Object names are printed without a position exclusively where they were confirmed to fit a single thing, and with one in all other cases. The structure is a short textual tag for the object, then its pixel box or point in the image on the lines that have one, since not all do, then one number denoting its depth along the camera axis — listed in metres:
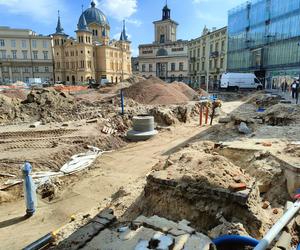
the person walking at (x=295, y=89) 18.82
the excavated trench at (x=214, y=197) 3.49
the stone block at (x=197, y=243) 2.53
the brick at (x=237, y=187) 3.65
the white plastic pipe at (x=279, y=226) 2.49
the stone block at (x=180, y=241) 2.54
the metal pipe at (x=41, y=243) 3.62
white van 30.98
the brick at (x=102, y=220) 3.17
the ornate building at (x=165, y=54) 72.88
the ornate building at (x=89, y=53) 61.72
